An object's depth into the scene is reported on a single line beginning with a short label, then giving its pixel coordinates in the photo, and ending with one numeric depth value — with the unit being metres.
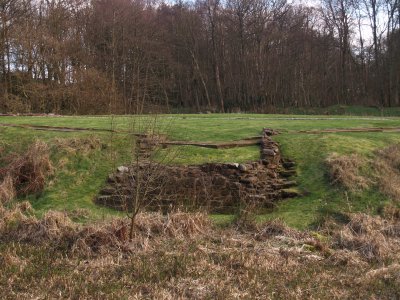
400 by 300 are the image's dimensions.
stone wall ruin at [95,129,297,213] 10.06
